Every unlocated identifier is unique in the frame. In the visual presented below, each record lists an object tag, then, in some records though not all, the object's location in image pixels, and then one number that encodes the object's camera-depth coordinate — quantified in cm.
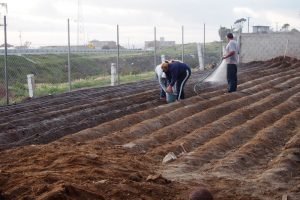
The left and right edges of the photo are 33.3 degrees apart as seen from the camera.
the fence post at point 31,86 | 1345
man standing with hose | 1173
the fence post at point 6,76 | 1203
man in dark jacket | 1035
